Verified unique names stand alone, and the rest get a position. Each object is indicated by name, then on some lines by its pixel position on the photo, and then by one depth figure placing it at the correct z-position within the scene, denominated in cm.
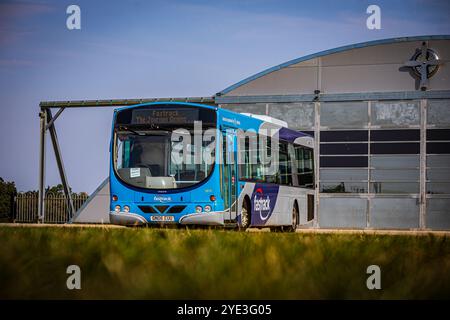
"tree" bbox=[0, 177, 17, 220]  3794
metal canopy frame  3366
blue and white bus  1964
